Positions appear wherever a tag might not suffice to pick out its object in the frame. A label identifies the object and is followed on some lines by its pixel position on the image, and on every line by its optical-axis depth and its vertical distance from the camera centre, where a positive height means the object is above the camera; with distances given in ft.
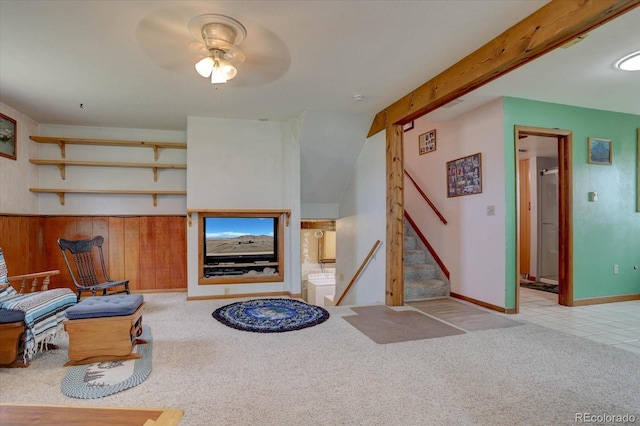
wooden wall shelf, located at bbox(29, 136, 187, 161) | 16.12 +3.66
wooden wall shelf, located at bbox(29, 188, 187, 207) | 16.11 +1.26
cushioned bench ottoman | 8.63 -2.92
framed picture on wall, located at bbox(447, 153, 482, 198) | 14.64 +1.75
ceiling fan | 8.01 +4.61
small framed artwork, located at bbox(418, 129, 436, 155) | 17.72 +3.89
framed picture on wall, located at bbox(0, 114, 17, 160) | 13.79 +3.37
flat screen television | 16.60 -1.20
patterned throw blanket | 8.68 -2.54
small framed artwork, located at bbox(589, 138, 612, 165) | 15.10 +2.78
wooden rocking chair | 13.39 -1.90
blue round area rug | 11.53 -3.74
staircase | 15.79 -2.91
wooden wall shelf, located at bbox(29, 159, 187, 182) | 16.17 +2.59
